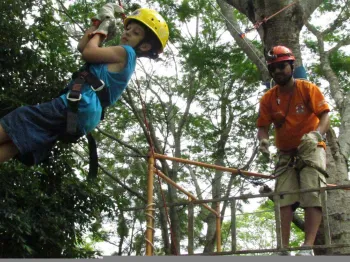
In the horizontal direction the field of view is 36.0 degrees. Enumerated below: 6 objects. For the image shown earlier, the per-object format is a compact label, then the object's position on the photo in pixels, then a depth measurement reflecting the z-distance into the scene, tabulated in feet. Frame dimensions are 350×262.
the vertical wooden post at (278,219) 11.34
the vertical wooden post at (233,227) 12.09
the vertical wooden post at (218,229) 14.01
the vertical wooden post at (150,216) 11.28
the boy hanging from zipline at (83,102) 9.23
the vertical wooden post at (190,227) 12.62
